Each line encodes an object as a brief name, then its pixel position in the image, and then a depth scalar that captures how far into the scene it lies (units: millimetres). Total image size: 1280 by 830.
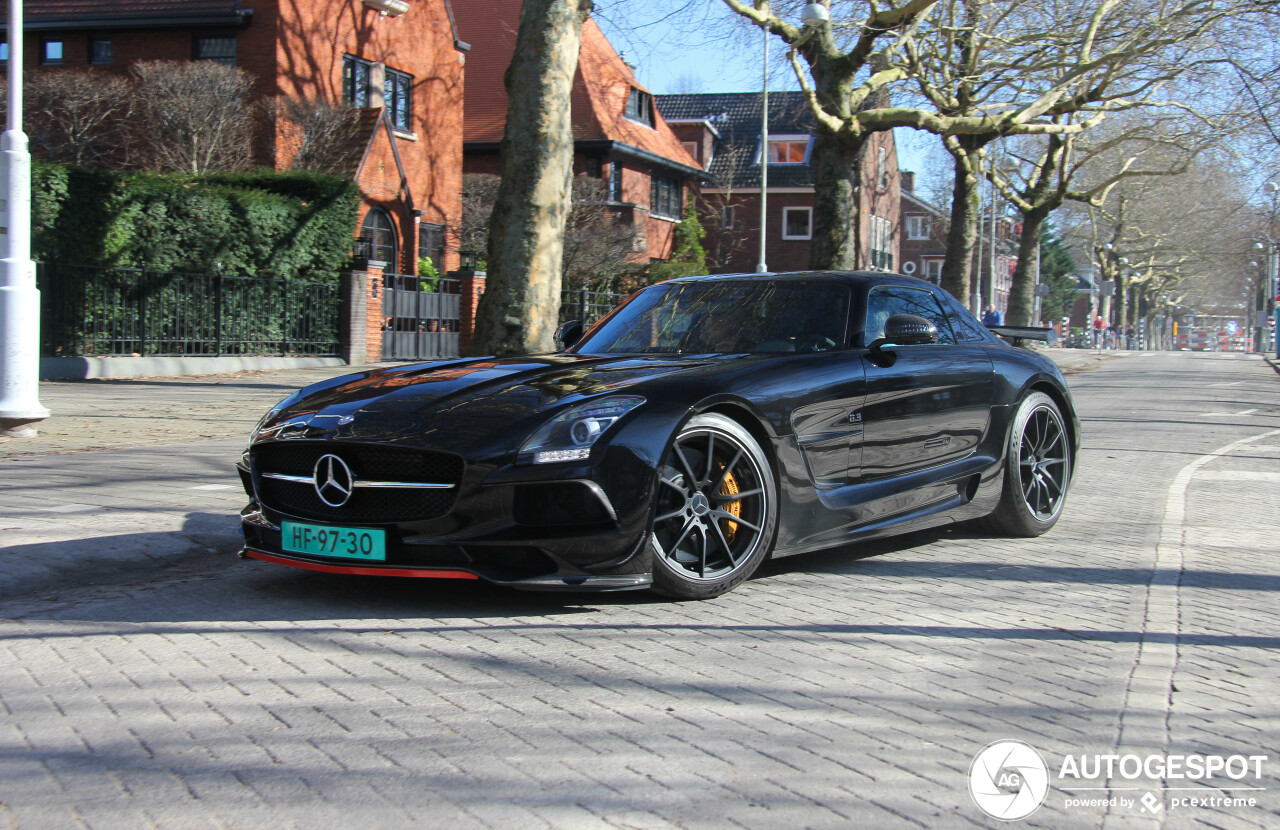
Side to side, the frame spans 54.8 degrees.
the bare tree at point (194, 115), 25005
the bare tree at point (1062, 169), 37875
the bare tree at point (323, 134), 26875
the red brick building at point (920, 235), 80375
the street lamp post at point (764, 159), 38541
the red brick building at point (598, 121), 42875
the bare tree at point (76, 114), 25547
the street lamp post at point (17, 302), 10180
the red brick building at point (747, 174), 54906
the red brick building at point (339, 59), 27438
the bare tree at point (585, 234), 30719
